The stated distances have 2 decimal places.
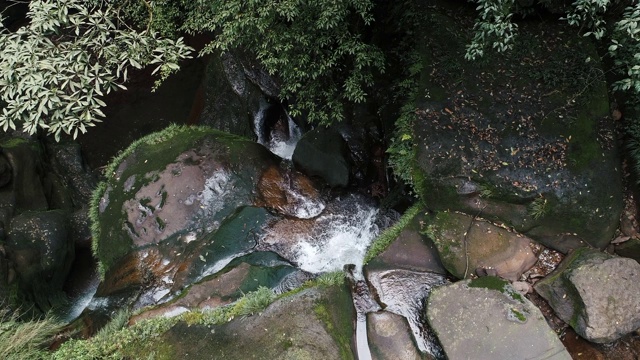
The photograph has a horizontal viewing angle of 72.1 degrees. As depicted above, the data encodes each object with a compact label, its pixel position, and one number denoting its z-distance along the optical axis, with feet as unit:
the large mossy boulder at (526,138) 21.15
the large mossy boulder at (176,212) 23.99
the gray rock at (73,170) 36.47
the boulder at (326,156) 27.71
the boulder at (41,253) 27.35
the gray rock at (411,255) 21.58
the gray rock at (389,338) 18.06
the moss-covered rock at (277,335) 16.34
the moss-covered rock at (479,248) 20.76
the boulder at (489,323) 17.49
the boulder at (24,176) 30.64
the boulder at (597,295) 18.19
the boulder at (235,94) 33.94
